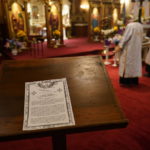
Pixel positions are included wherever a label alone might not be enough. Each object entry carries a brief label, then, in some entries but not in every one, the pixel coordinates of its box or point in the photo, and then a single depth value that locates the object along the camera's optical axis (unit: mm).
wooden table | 1142
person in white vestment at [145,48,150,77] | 4451
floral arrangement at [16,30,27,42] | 6637
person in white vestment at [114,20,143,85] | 3685
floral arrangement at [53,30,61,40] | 7353
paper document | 1151
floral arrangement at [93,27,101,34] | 8383
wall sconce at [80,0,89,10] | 10176
